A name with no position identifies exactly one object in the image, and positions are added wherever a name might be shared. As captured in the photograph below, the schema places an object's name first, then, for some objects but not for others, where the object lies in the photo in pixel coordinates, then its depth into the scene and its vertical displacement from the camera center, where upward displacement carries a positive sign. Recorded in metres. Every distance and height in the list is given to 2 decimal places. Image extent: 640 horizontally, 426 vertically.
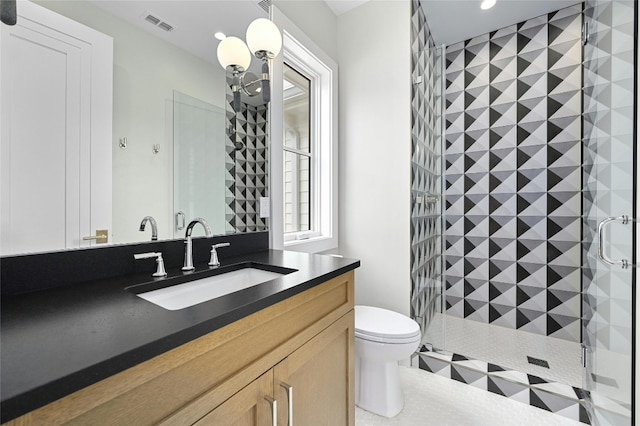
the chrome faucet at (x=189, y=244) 1.02 -0.12
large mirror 0.87 +0.33
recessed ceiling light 2.08 +1.56
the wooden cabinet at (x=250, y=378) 0.43 -0.35
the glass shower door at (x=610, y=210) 1.16 +0.01
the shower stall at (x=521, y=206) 1.44 +0.05
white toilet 1.43 -0.75
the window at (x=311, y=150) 1.98 +0.46
